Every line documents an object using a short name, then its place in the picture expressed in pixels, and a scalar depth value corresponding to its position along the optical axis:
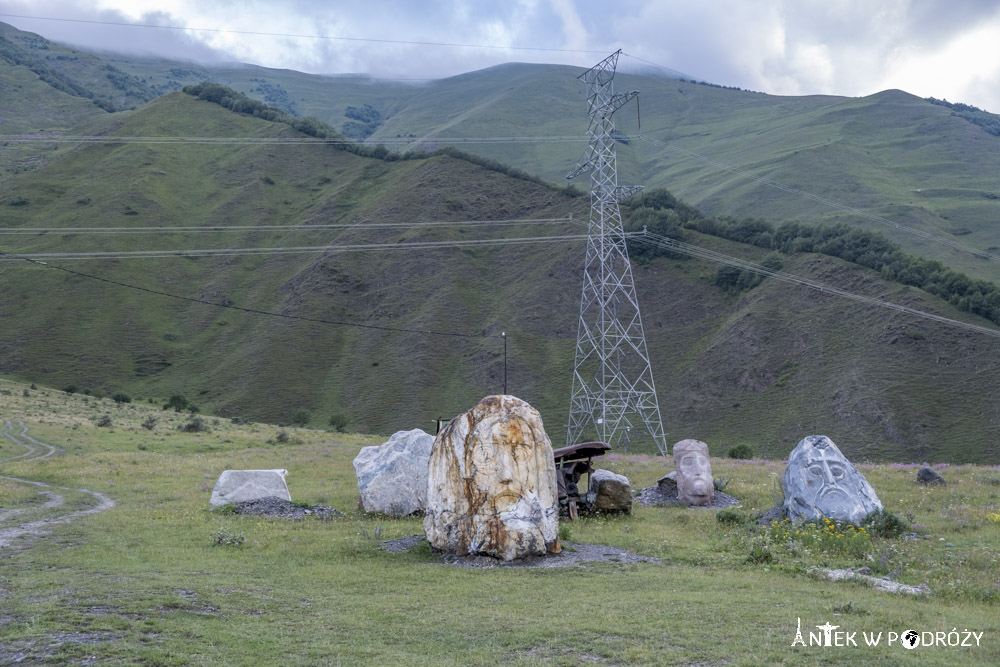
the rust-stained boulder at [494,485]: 17.72
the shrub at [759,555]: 17.44
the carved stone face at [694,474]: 27.58
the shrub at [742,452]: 57.42
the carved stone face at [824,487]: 20.69
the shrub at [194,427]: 53.28
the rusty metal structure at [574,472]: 24.06
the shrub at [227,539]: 19.23
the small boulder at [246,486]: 24.97
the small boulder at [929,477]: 28.48
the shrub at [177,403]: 78.06
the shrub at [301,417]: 82.19
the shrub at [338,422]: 78.50
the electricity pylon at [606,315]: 59.34
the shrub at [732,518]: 22.92
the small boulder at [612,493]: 24.83
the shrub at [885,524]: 20.00
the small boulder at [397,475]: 25.14
